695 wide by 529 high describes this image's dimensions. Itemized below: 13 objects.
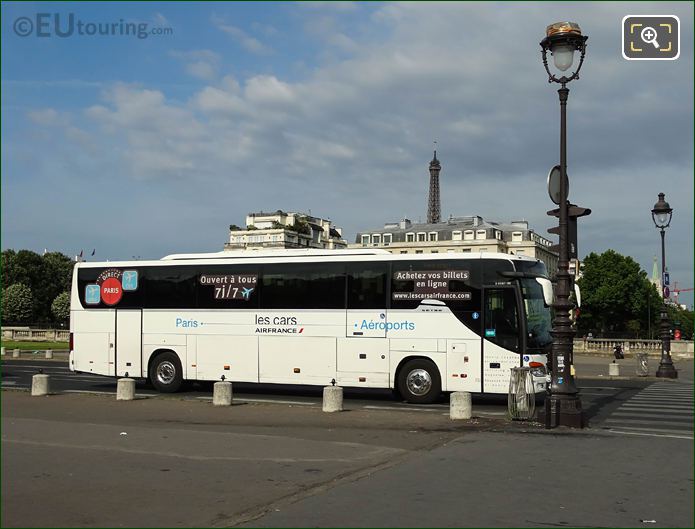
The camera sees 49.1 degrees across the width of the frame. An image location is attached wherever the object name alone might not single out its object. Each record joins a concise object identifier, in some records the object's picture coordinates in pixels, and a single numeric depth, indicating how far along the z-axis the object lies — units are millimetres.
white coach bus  18172
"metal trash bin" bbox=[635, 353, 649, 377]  32469
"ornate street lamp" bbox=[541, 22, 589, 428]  14266
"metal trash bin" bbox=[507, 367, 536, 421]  14938
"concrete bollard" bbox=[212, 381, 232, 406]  17891
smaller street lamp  29805
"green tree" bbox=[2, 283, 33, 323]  86812
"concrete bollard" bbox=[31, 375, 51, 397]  19969
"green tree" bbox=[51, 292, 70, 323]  86812
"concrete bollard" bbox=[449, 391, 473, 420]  15367
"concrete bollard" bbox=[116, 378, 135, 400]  19089
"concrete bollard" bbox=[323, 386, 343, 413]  16625
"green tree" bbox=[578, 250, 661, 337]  88938
